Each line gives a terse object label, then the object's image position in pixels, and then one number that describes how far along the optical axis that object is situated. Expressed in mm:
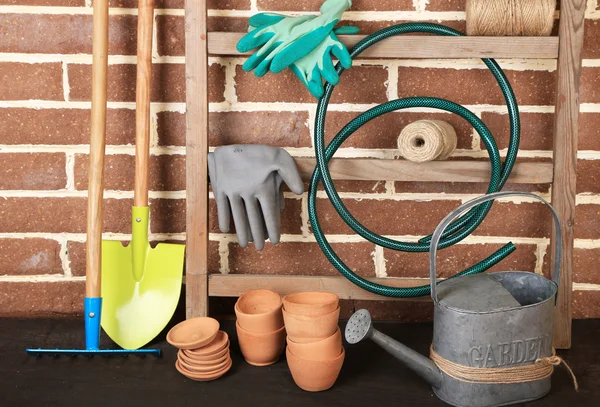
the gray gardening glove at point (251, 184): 1227
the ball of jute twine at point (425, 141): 1188
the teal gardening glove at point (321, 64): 1176
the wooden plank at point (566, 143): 1193
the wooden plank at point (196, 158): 1231
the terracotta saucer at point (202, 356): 1126
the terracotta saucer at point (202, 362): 1127
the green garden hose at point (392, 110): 1205
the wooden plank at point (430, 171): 1246
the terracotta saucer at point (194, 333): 1116
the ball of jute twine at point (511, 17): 1179
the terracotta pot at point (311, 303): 1092
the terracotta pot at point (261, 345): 1154
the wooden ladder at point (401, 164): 1196
